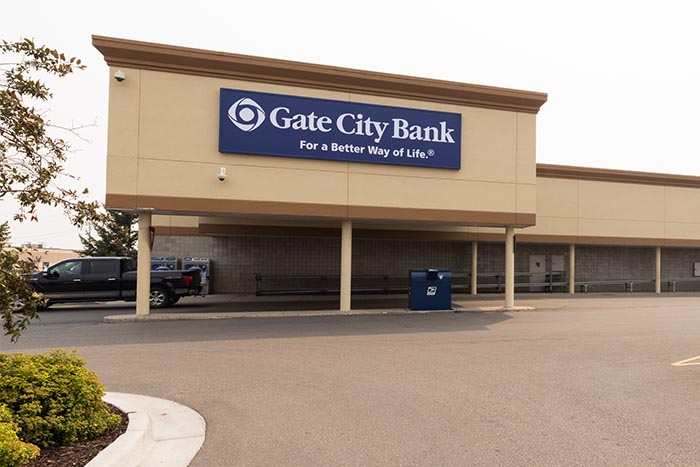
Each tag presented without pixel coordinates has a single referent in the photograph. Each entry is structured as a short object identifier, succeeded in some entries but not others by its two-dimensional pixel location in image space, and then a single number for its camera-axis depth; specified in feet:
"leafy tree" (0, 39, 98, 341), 14.66
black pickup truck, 54.25
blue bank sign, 47.67
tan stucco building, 45.47
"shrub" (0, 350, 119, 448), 14.66
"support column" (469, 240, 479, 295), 78.59
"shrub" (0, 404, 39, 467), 11.83
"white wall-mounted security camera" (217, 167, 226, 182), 46.53
